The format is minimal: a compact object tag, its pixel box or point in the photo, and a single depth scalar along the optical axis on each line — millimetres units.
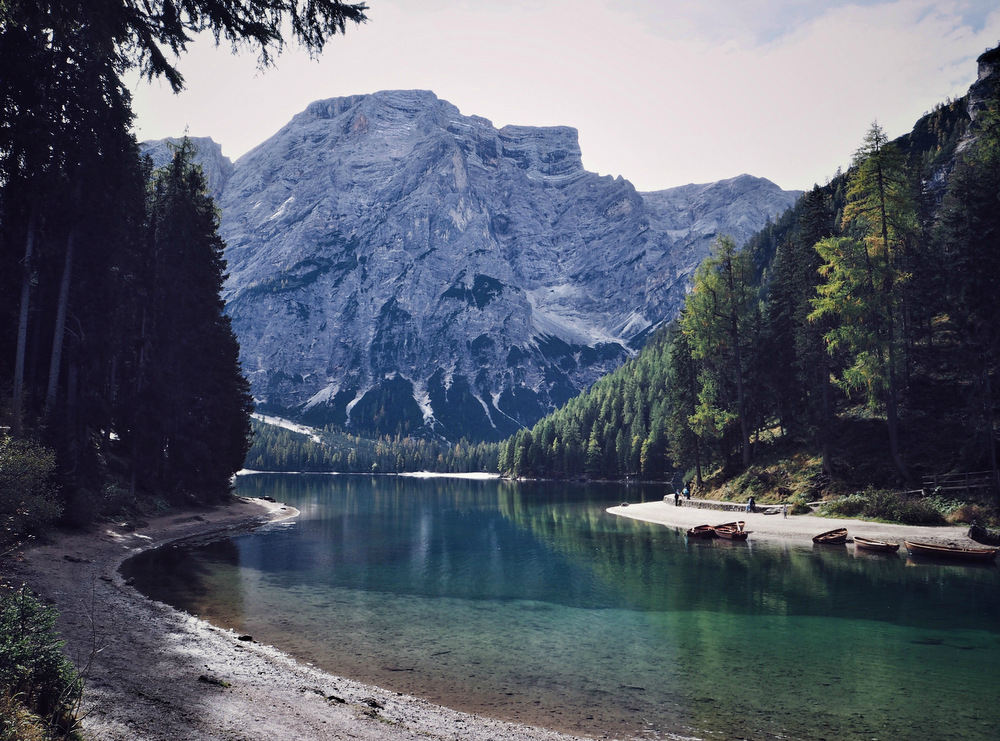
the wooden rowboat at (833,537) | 38438
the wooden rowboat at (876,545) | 35125
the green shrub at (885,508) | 38844
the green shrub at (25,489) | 24094
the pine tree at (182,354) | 52625
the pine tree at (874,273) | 45156
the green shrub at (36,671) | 8555
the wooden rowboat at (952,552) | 31516
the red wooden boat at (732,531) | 43906
